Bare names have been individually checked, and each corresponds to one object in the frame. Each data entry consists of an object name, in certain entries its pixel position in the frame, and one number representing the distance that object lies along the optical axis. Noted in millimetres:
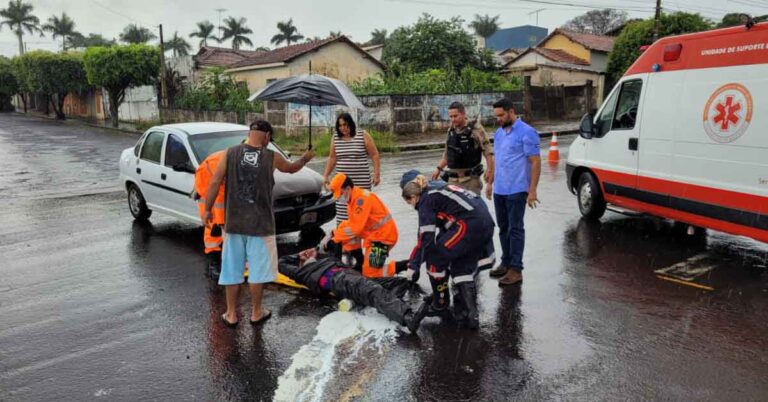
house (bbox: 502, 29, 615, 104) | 33406
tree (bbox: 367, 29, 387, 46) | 92338
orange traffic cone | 14971
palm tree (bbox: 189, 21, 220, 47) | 82562
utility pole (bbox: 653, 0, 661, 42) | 28078
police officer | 6199
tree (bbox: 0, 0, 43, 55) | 78500
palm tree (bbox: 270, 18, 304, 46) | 83875
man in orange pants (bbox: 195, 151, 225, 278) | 5684
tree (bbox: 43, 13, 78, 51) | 90312
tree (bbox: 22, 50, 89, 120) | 42750
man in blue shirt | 5770
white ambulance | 6042
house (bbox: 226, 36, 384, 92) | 30938
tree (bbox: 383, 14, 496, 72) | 33281
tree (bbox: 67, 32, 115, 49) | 92812
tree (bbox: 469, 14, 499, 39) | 93562
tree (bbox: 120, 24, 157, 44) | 82000
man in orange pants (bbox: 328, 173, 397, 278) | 5793
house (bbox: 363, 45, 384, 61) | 41591
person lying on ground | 4867
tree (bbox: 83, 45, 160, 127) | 34281
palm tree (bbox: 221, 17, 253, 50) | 82250
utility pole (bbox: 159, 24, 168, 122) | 31562
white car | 7512
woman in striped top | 6764
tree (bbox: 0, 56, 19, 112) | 55531
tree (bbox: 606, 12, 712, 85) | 29547
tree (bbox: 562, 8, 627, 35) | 78750
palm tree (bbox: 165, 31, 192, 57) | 80688
